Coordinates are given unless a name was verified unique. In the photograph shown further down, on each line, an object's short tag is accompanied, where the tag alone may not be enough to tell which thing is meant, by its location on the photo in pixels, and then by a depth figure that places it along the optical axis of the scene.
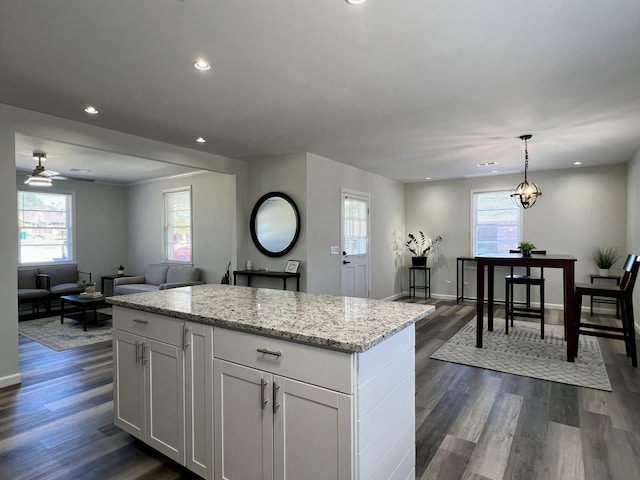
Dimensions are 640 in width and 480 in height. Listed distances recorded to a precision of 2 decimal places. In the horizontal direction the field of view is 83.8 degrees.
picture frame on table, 4.94
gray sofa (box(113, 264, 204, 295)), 6.34
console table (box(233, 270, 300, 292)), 4.87
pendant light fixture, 4.49
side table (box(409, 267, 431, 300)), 7.54
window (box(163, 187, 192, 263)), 6.84
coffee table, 5.14
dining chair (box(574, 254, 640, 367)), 3.54
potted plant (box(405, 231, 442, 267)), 7.55
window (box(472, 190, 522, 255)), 6.76
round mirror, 5.03
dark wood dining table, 3.60
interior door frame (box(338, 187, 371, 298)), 5.66
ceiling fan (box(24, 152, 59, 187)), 4.84
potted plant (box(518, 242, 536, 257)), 4.14
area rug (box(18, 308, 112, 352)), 4.48
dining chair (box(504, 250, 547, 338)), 4.41
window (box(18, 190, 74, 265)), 6.46
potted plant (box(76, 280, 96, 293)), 5.53
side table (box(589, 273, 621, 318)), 5.47
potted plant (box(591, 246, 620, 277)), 5.79
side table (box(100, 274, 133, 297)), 7.10
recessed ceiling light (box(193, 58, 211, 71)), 2.35
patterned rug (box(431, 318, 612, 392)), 3.33
